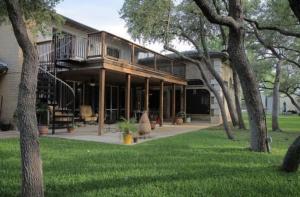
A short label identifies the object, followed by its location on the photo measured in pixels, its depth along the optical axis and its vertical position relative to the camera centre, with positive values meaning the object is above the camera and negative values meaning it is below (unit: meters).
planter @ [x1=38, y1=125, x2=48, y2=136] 9.05 -0.82
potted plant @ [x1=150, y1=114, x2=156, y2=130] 11.89 -0.86
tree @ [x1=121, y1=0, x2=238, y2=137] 10.46 +3.90
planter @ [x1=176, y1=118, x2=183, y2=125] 15.40 -0.87
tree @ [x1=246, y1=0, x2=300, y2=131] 10.23 +3.91
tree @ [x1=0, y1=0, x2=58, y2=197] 2.96 -0.04
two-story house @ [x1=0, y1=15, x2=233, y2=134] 9.92 +1.54
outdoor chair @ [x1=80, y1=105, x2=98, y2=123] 12.88 -0.36
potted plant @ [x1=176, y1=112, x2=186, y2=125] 15.42 -0.69
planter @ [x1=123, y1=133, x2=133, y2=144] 7.60 -0.94
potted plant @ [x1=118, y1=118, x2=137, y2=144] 7.61 -0.71
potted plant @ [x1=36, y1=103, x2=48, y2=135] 9.10 -0.35
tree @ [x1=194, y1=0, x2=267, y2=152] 5.46 +0.77
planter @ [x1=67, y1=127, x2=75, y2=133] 10.02 -0.88
